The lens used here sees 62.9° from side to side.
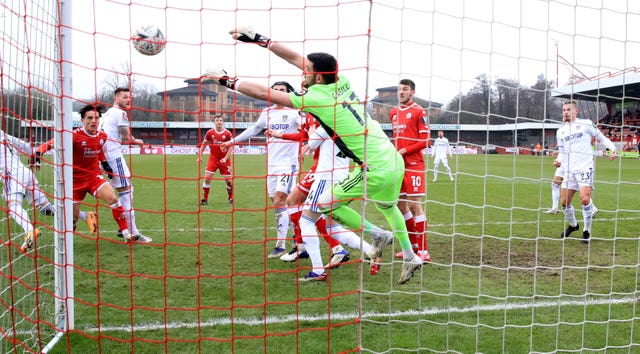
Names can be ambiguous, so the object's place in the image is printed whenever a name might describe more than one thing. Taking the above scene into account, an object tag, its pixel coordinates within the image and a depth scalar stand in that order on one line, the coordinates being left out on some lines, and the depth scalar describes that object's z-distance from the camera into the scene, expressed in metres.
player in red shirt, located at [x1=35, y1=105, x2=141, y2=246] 6.79
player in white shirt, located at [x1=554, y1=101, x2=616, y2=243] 7.40
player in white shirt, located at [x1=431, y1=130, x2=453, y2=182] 18.69
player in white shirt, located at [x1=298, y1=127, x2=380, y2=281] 5.12
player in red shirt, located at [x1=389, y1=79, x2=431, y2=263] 6.30
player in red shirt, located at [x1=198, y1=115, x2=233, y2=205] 12.49
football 4.42
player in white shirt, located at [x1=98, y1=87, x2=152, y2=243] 7.38
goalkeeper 3.79
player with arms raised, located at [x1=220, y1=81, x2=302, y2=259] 6.64
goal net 3.70
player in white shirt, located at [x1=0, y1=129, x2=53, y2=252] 5.08
